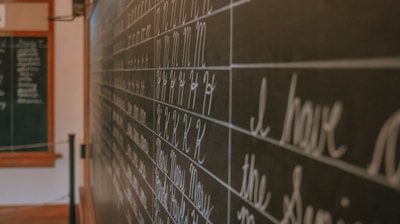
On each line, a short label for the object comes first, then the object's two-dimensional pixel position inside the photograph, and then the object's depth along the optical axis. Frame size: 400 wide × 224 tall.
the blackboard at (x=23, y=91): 4.47
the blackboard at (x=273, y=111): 0.36
